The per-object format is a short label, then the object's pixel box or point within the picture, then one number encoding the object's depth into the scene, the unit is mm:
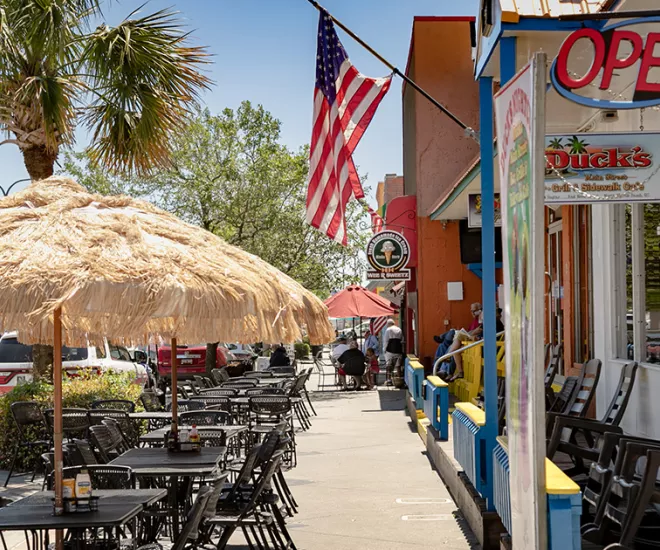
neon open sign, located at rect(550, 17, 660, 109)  5773
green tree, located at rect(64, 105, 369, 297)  27406
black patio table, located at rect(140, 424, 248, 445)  9266
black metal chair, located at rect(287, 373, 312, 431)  16359
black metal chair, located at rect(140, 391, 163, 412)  12633
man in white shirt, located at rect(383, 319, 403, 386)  25391
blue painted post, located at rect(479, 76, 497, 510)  7418
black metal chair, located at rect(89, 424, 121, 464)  8109
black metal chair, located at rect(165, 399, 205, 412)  11891
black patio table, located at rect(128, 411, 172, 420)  11047
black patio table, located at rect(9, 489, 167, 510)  6016
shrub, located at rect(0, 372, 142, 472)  11992
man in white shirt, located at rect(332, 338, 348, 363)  26109
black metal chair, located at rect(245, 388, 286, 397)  14133
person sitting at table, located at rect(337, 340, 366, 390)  25562
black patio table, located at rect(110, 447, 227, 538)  7312
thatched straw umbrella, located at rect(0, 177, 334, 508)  5352
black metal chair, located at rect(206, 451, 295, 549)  6856
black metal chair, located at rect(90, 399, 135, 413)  12008
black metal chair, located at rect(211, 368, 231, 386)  18156
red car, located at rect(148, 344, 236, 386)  28359
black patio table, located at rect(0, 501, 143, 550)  5328
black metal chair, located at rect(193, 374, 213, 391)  17141
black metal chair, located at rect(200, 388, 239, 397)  14062
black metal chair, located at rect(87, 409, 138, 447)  10789
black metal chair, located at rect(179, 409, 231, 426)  10453
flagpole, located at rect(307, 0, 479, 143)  10356
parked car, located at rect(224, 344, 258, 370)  34200
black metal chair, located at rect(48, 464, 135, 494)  6602
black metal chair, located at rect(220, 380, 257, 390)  15538
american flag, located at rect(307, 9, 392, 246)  10875
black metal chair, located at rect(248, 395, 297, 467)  12820
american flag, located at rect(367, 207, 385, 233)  23062
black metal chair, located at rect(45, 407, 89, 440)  11078
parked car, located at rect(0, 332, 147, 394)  15430
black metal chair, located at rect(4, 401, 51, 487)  11242
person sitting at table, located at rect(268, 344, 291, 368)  23984
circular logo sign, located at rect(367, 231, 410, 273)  21297
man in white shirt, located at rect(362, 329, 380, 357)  28422
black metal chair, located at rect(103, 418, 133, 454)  9055
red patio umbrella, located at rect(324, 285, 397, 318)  24781
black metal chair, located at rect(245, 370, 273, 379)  20178
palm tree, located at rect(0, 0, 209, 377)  12820
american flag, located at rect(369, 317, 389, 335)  38525
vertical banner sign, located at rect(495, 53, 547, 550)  4129
